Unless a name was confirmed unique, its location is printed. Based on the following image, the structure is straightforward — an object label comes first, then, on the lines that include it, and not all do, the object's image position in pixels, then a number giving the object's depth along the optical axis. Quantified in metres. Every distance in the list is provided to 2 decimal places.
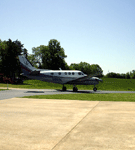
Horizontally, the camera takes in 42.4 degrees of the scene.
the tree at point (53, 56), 75.50
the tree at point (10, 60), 60.19
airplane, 29.68
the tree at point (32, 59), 89.10
